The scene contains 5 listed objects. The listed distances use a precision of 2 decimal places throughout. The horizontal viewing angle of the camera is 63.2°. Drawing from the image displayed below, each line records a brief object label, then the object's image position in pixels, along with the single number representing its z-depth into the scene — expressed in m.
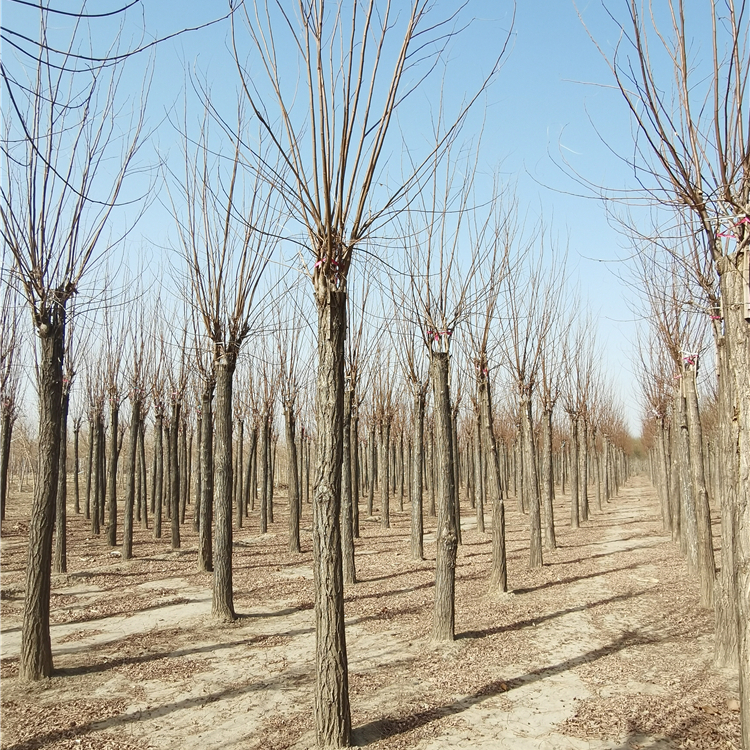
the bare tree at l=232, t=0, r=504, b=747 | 3.82
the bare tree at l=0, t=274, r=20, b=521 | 11.66
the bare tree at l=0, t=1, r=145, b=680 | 5.07
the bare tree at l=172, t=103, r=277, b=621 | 7.09
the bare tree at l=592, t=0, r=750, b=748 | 2.97
